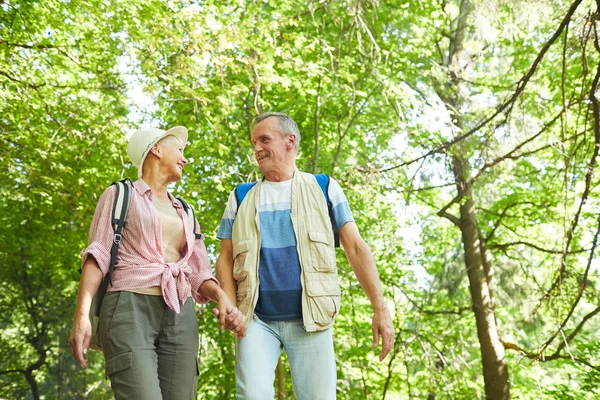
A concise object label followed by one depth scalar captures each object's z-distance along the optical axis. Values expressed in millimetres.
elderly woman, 2699
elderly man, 2953
